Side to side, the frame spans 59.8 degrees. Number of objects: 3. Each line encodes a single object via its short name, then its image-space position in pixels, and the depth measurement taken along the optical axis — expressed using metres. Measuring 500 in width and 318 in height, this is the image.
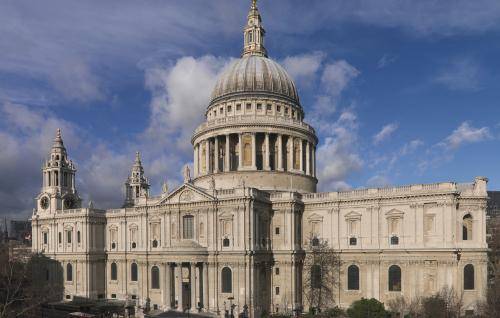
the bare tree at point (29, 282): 55.81
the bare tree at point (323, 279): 58.06
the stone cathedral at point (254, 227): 52.81
